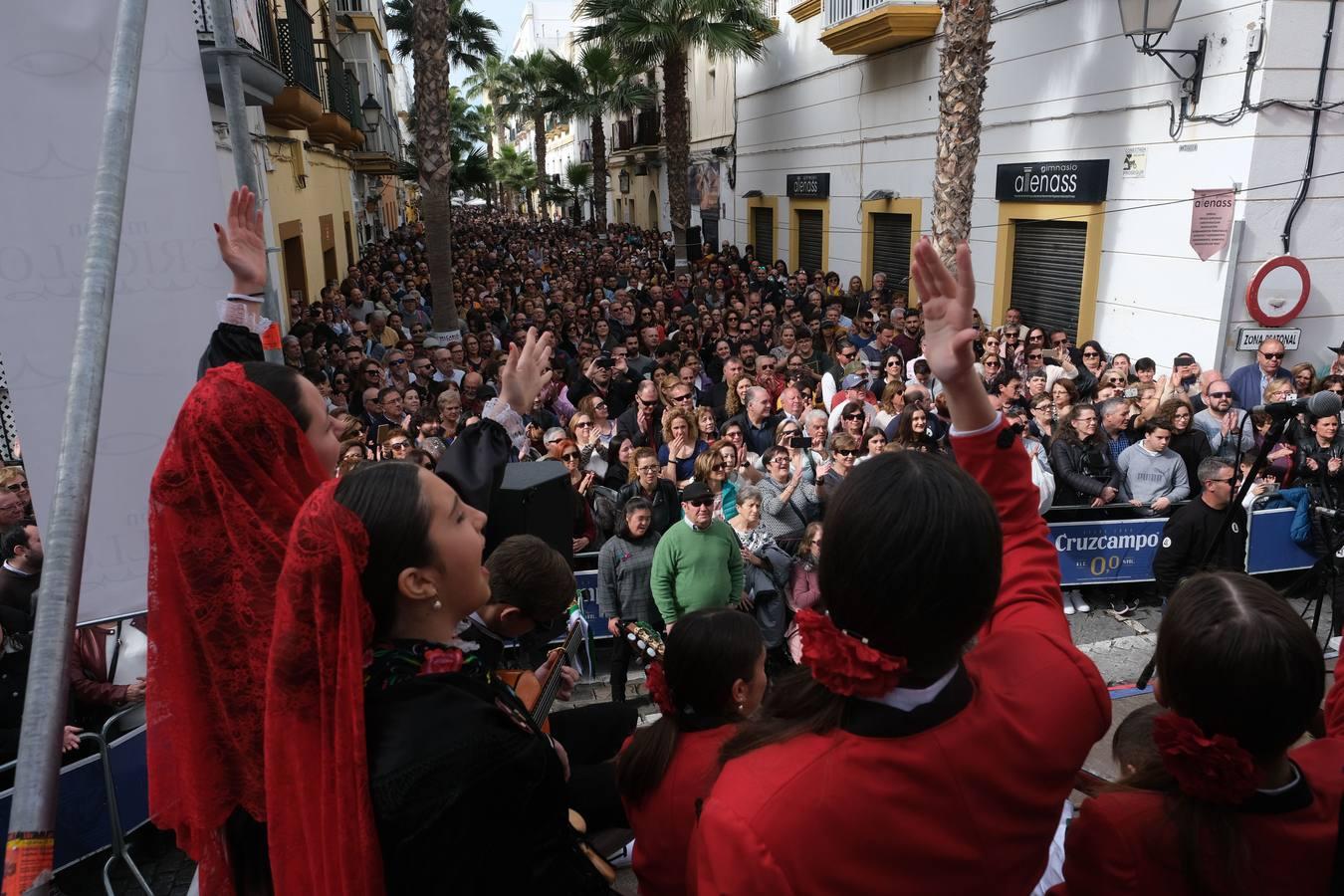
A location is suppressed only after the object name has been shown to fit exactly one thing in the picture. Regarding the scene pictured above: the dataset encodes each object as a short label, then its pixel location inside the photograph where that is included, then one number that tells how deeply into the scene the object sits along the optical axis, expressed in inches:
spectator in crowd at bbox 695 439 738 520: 228.5
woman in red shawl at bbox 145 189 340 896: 66.1
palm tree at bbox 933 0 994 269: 412.2
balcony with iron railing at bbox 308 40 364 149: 539.5
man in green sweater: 189.9
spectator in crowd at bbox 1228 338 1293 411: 317.4
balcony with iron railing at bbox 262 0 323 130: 396.8
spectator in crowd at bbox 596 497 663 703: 203.3
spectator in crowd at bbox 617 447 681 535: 219.5
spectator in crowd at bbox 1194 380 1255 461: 272.4
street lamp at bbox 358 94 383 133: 695.1
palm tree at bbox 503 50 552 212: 1560.0
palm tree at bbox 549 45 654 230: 1208.2
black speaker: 106.4
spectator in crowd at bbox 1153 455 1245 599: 205.9
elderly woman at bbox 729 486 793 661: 215.5
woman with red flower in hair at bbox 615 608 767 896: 86.4
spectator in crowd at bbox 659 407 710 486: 258.4
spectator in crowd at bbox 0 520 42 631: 163.0
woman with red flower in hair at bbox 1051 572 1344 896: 57.0
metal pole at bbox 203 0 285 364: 148.3
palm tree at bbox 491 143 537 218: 2393.0
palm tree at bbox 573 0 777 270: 728.3
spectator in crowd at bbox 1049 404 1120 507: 251.8
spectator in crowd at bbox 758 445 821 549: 228.5
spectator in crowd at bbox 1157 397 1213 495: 253.8
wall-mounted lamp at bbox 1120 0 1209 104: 342.6
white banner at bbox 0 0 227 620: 107.0
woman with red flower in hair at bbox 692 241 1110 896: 45.7
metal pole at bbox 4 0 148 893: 55.7
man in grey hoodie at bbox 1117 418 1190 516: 245.8
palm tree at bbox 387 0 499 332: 479.8
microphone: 125.1
